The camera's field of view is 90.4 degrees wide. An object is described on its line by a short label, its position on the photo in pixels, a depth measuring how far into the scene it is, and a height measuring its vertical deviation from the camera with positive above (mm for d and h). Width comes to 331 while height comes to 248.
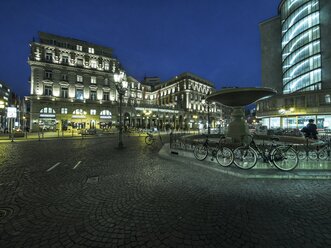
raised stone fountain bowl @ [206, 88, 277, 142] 10914 +1743
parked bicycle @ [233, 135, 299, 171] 6794 -1417
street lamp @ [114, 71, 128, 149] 14312 +3768
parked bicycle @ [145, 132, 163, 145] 17906 -1921
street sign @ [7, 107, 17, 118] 23688 +1870
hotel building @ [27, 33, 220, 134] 41469 +9738
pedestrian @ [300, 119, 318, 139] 9969 -505
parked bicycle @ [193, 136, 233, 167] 7461 -1465
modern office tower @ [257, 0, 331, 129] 38906 +16007
